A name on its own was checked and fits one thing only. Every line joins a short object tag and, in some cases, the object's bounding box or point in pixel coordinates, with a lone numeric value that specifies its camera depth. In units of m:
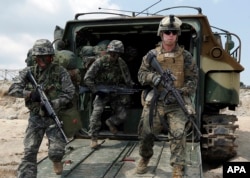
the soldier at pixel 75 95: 5.50
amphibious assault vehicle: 6.20
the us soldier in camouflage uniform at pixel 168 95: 4.97
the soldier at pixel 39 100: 5.02
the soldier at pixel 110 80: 6.84
